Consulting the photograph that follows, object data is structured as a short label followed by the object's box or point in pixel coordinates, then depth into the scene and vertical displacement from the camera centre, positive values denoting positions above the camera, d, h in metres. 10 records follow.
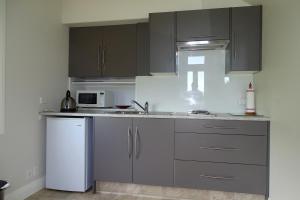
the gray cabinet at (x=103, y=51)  3.22 +0.64
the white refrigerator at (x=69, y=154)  2.74 -0.65
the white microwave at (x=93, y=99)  3.28 -0.01
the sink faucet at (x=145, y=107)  3.10 -0.11
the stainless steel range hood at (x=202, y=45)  2.79 +0.66
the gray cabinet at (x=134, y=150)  2.60 -0.57
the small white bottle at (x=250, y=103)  2.82 -0.04
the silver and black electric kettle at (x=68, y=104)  3.10 -0.08
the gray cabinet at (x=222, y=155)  2.39 -0.57
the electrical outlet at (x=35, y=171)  2.73 -0.84
